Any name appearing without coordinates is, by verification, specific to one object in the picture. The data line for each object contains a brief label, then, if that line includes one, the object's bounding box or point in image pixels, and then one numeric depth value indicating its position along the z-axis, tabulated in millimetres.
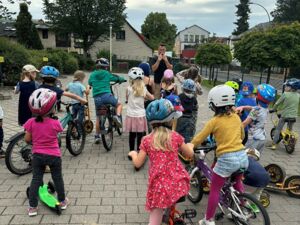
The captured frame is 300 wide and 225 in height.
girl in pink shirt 2820
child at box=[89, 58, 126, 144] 5009
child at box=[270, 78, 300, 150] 5283
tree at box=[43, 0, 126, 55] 32756
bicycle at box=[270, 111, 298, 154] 5352
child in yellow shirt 2624
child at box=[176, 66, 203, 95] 4811
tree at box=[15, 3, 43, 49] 26656
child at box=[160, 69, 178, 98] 4874
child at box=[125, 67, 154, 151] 4497
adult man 5838
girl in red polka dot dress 2336
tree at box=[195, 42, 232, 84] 17333
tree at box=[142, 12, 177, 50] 58634
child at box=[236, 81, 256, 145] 4385
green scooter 3056
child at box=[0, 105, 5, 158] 4313
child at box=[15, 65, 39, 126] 4184
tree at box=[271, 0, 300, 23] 44426
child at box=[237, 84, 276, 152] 3830
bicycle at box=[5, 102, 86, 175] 3834
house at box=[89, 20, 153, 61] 37475
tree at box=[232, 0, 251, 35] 61000
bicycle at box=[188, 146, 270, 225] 2587
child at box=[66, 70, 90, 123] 5185
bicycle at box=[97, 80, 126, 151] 4949
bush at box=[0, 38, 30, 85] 11297
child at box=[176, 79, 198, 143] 4336
